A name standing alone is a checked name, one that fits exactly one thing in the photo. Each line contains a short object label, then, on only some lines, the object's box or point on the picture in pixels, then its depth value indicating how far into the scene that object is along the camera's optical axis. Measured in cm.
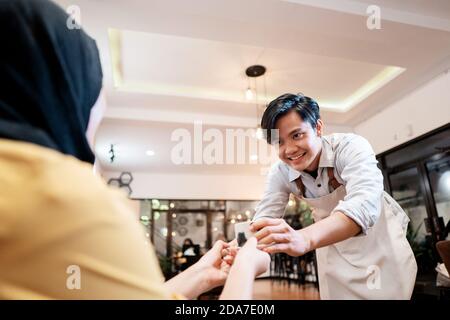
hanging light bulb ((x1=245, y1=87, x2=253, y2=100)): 310
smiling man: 82
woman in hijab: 28
